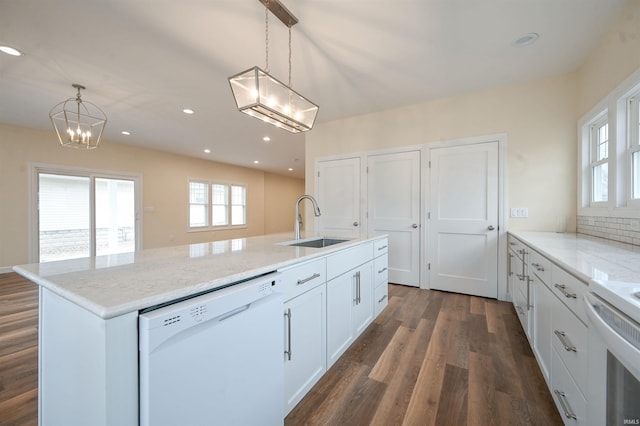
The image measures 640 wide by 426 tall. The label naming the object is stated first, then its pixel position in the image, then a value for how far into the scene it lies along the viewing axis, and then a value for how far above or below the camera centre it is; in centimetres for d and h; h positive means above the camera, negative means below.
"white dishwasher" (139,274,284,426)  76 -52
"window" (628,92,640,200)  186 +51
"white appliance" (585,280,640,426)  71 -43
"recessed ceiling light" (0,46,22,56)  227 +144
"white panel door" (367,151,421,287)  363 +4
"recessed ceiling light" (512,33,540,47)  220 +150
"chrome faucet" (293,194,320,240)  238 -12
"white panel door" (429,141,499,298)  314 -10
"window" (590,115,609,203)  237 +48
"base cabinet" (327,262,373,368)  178 -76
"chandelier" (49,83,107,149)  296 +144
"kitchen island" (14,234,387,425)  71 -32
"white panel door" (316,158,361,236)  412 +28
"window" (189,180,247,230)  719 +18
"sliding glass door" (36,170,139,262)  475 -8
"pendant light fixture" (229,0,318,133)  169 +82
